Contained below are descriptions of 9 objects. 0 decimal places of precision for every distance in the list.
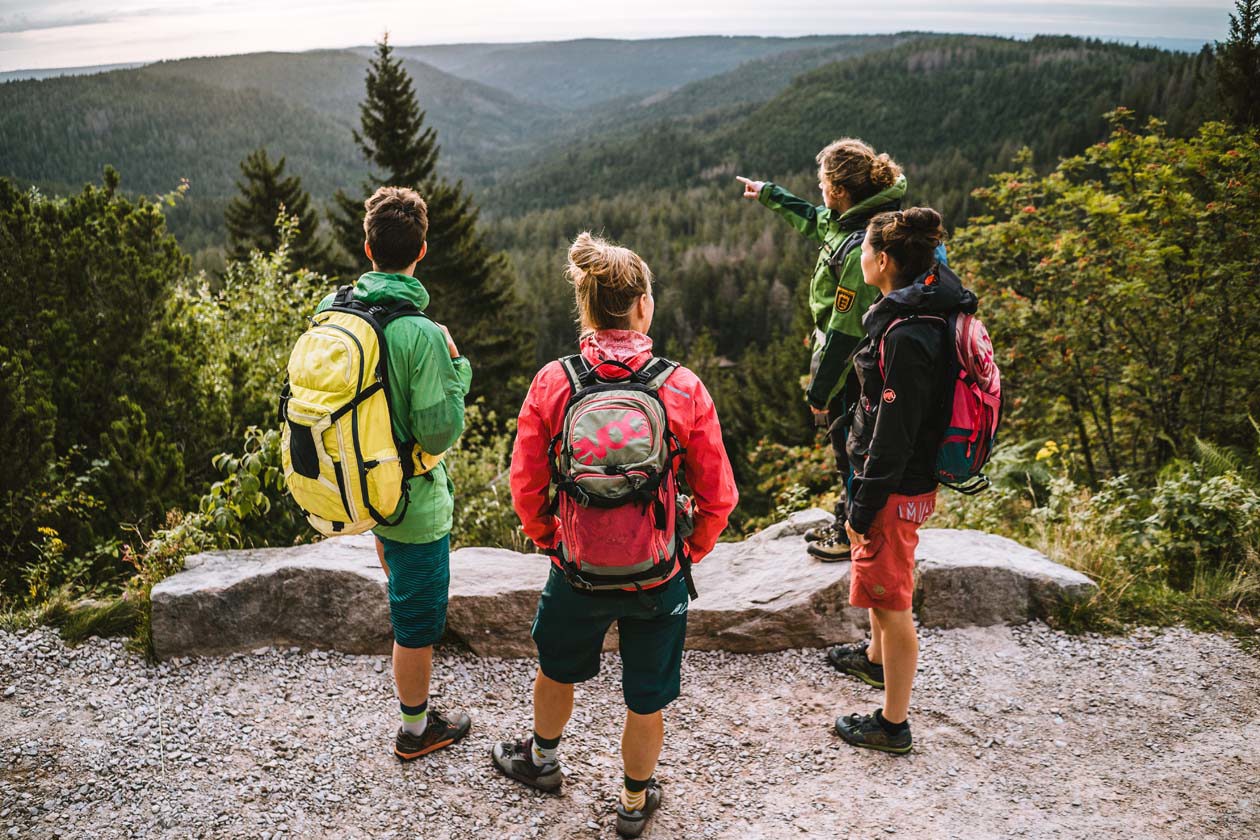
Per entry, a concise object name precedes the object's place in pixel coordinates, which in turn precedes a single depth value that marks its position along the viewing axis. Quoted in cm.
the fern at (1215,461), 558
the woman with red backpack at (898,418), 273
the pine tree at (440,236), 2459
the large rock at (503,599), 392
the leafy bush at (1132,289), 791
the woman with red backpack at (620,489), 227
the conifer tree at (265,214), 2783
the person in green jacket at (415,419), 272
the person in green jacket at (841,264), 349
